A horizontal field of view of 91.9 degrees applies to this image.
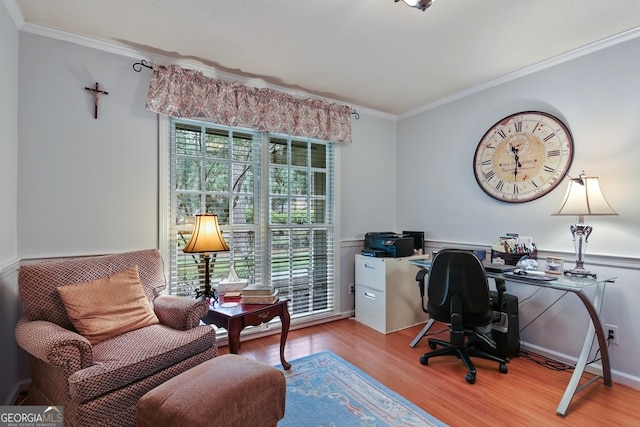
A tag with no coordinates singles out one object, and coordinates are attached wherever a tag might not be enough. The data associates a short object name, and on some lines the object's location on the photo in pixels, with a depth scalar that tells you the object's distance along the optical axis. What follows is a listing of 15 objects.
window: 2.64
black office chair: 2.18
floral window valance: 2.43
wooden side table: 1.96
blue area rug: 1.76
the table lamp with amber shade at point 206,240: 2.24
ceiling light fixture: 1.66
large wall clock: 2.50
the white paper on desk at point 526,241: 2.62
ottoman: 1.21
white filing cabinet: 3.11
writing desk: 1.88
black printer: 3.19
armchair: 1.37
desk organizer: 2.59
